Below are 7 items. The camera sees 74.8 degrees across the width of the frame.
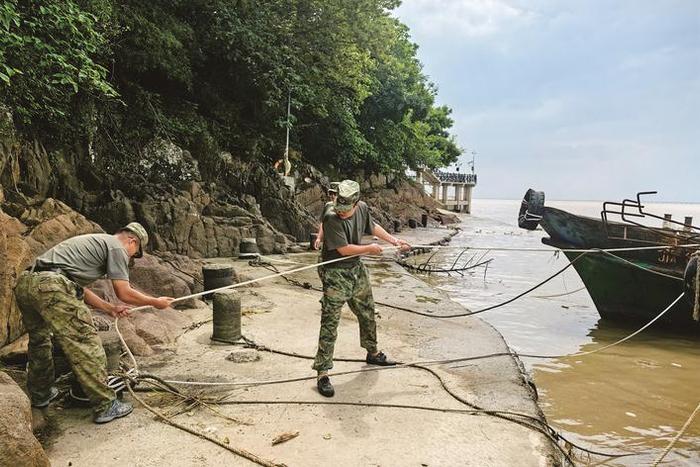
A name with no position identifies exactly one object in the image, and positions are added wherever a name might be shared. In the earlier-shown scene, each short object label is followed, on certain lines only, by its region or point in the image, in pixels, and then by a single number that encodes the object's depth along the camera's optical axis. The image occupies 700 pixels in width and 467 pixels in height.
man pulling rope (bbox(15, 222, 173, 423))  3.40
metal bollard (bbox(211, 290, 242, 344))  5.60
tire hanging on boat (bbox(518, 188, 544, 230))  9.07
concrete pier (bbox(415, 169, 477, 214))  47.25
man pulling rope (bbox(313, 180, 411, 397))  4.30
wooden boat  8.30
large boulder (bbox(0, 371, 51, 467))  2.45
